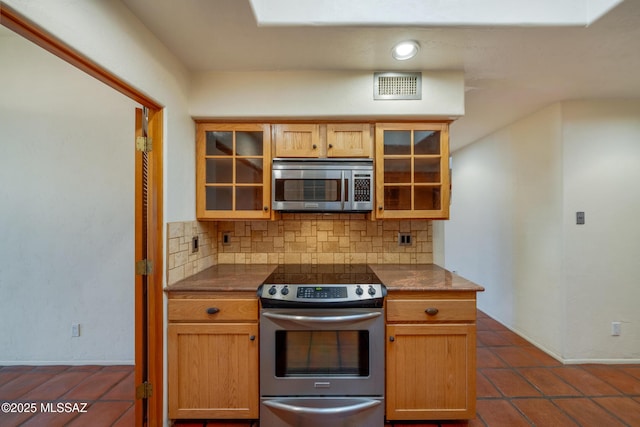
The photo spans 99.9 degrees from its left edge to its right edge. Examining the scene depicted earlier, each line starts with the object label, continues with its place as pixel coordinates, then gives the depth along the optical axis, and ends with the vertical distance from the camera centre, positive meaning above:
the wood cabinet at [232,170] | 2.02 +0.33
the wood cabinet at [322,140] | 2.02 +0.56
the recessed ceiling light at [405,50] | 1.62 +1.03
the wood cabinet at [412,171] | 2.01 +0.32
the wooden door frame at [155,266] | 1.58 -0.32
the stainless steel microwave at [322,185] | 1.98 +0.21
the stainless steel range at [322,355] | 1.60 -0.87
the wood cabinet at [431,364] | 1.65 -0.92
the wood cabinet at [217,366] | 1.64 -0.93
